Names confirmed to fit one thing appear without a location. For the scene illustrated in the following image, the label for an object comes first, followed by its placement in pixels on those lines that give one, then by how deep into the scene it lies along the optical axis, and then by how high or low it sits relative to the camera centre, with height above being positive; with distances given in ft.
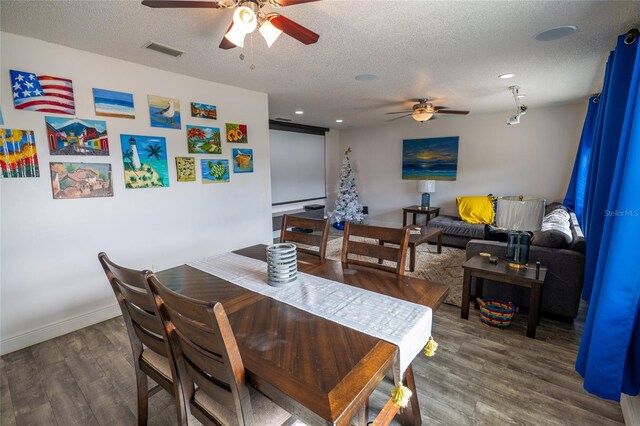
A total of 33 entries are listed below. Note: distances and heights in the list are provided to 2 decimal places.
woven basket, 8.32 -4.04
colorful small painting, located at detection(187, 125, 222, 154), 10.54 +1.25
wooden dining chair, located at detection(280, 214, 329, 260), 6.81 -1.52
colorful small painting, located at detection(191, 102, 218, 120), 10.54 +2.33
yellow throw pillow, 17.19 -2.20
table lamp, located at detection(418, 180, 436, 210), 19.20 -1.05
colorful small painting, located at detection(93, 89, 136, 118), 8.43 +2.09
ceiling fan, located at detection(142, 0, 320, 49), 4.69 +2.62
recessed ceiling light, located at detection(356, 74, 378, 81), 10.19 +3.43
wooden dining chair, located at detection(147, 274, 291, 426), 2.99 -2.25
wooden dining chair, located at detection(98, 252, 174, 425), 3.91 -2.40
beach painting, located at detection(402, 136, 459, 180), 19.44 +1.02
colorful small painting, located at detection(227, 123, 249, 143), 11.68 +1.65
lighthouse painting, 9.06 +0.40
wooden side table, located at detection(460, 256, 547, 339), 7.79 -2.91
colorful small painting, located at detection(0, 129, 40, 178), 7.10 +0.49
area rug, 11.18 -4.31
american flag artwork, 7.20 +2.09
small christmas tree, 22.30 -2.15
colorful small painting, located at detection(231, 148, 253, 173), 11.96 +0.56
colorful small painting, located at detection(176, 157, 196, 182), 10.32 +0.19
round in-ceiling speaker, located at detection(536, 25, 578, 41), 6.91 +3.43
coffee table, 12.75 -3.00
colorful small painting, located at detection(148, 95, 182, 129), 9.55 +2.07
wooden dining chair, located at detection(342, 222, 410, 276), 5.73 -1.54
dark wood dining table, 2.77 -2.06
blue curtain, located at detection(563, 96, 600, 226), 12.78 +0.29
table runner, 3.72 -2.02
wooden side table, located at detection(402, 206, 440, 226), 18.99 -2.54
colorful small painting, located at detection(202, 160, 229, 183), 11.07 +0.09
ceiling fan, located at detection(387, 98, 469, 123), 13.76 +2.99
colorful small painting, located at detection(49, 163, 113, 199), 7.89 -0.18
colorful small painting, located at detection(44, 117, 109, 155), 7.76 +1.04
